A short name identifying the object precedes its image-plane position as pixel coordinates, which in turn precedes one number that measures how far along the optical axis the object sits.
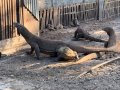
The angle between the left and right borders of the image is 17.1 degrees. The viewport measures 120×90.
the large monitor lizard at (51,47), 10.20
